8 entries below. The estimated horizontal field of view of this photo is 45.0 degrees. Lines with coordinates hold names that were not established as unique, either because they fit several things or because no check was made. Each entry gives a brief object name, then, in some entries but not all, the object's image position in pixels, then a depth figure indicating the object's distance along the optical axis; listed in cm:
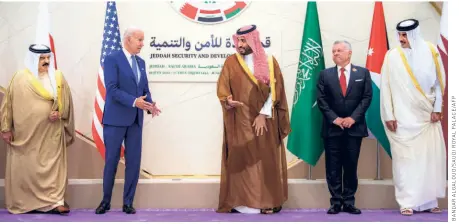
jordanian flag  524
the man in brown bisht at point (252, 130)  493
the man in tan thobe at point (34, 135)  496
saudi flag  524
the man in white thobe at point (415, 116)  496
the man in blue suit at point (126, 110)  484
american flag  529
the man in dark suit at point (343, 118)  490
